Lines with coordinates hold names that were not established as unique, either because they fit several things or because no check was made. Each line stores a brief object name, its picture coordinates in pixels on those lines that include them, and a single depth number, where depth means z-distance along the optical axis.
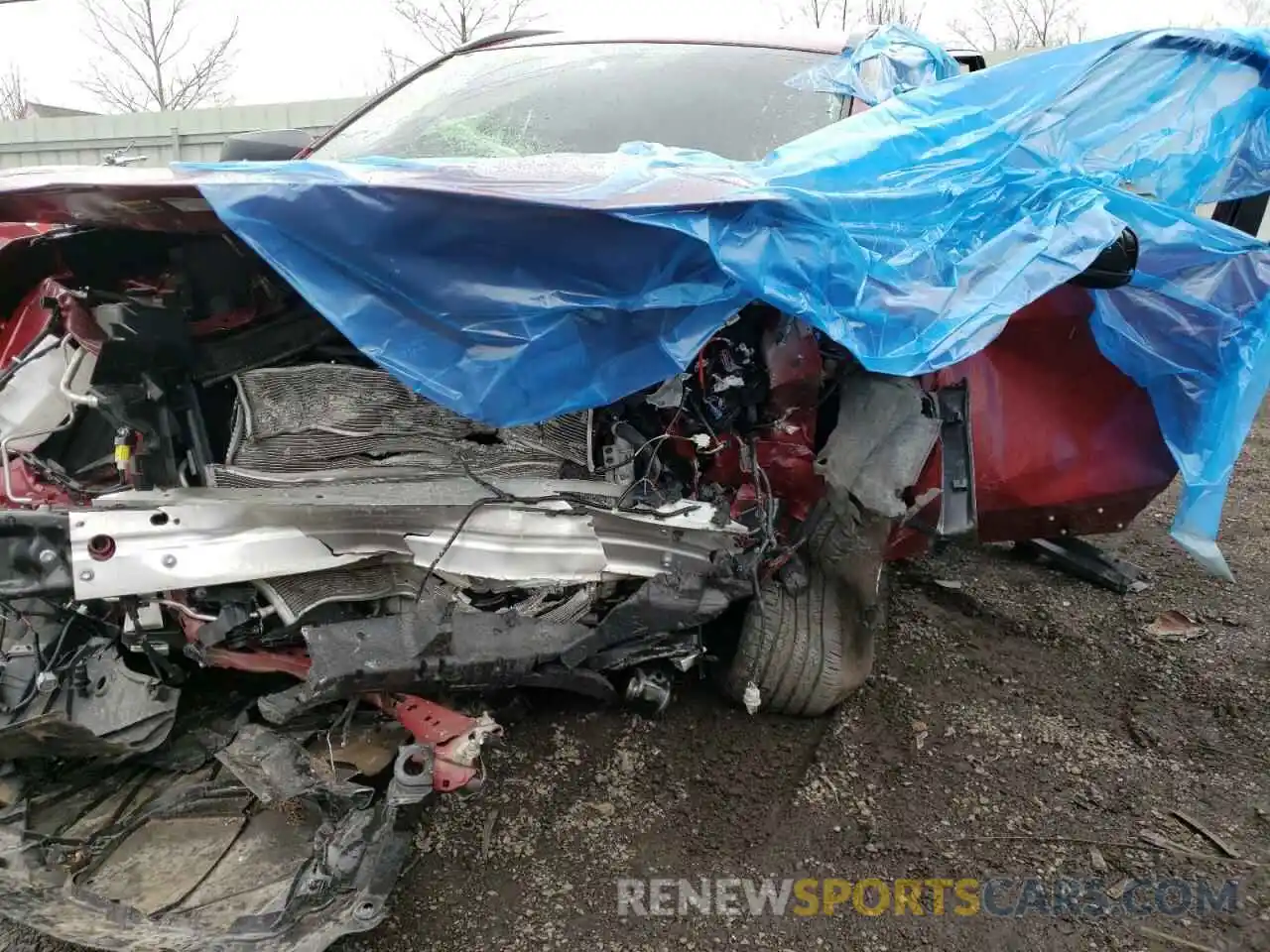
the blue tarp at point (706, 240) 1.68
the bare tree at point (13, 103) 26.31
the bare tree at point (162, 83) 23.66
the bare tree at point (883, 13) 19.27
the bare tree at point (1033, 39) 21.30
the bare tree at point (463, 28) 22.59
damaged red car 1.81
